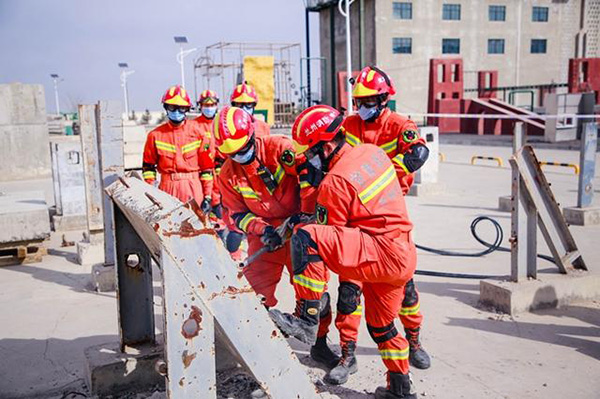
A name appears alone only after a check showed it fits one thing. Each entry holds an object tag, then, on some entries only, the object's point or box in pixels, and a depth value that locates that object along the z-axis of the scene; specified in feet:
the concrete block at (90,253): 22.16
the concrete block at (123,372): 11.18
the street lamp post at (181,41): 70.12
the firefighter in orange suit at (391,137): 12.37
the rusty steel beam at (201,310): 6.70
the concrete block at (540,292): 15.16
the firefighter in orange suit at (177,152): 19.33
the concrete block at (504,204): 28.89
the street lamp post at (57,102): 146.92
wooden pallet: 22.06
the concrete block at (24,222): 21.38
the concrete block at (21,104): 46.62
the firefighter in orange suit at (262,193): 12.44
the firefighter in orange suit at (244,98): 22.88
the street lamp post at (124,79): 102.02
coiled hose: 18.21
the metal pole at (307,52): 105.35
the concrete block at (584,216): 25.04
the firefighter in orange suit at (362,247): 9.02
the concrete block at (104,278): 18.51
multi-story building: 118.73
